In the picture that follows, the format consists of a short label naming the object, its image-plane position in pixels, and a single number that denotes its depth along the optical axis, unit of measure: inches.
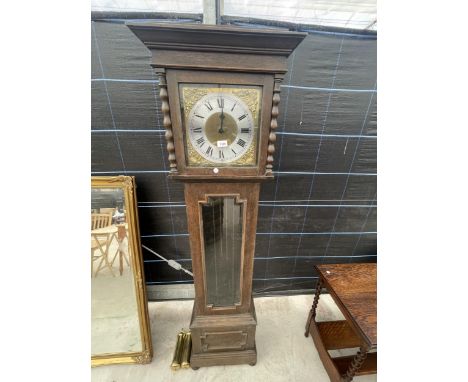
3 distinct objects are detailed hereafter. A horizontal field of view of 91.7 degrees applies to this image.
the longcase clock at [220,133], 30.8
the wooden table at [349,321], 42.8
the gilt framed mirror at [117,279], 49.3
